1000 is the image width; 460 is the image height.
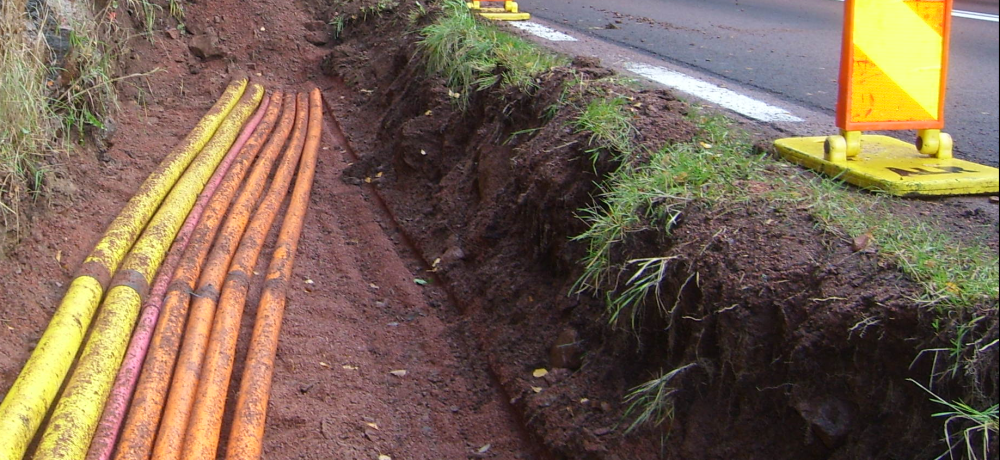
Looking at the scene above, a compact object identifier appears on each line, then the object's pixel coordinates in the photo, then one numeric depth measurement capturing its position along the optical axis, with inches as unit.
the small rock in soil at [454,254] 147.6
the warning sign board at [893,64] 119.9
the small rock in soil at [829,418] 77.5
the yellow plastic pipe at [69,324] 93.3
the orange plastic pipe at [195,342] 95.6
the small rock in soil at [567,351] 111.1
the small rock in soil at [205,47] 232.1
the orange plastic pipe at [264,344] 98.3
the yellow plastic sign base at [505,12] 261.2
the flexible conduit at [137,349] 95.2
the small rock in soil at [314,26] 265.9
